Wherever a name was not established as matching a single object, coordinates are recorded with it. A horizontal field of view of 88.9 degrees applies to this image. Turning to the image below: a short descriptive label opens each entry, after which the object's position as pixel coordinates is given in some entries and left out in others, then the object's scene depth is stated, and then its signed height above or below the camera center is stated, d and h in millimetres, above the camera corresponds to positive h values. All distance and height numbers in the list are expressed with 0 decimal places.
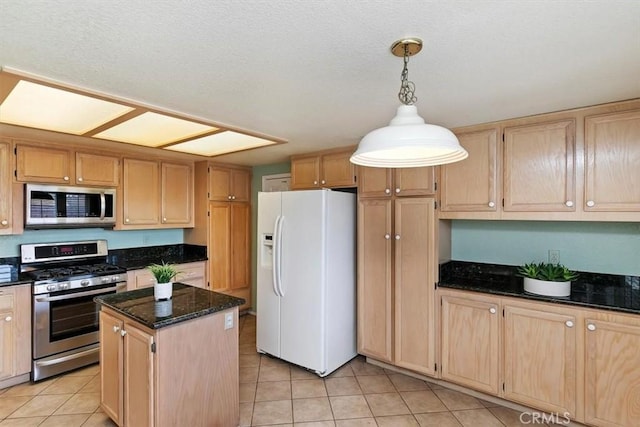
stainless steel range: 2879 -818
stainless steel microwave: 3066 +67
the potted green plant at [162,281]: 2219 -464
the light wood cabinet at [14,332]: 2730 -1018
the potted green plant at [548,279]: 2311 -486
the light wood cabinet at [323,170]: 3412 +471
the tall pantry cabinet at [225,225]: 4250 -160
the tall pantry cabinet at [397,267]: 2828 -494
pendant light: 1196 +274
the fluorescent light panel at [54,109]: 1904 +700
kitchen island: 1841 -899
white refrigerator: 3014 -635
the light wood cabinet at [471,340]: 2510 -1021
